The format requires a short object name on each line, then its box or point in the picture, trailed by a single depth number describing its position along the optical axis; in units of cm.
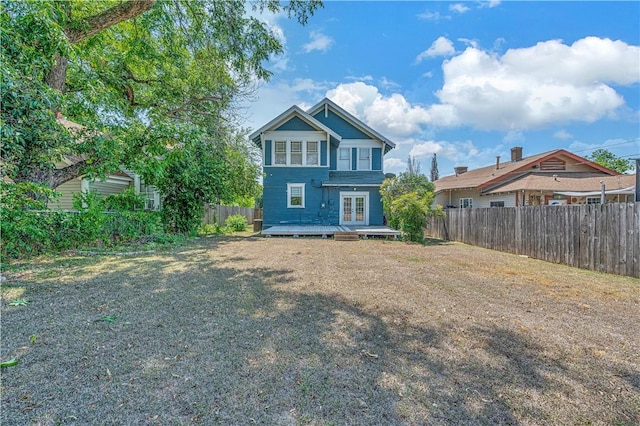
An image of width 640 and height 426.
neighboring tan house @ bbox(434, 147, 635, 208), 1702
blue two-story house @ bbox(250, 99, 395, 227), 1680
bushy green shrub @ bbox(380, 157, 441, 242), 1291
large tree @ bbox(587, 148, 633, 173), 3656
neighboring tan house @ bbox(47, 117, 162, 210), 1351
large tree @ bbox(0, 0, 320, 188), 458
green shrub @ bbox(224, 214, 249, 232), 1834
